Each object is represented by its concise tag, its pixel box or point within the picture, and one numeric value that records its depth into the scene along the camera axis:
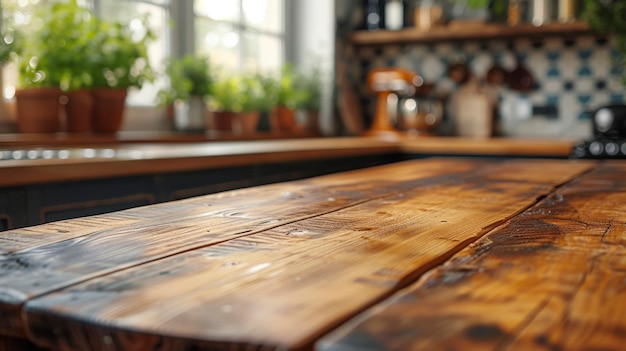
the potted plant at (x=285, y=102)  3.39
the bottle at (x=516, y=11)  3.45
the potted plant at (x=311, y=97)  3.60
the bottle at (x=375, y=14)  3.77
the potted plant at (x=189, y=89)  2.76
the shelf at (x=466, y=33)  3.25
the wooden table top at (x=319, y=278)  0.42
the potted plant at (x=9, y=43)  2.05
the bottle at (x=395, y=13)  3.71
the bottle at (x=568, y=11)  3.34
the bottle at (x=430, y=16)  3.61
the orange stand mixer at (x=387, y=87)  3.45
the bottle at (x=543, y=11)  3.38
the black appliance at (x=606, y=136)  2.78
